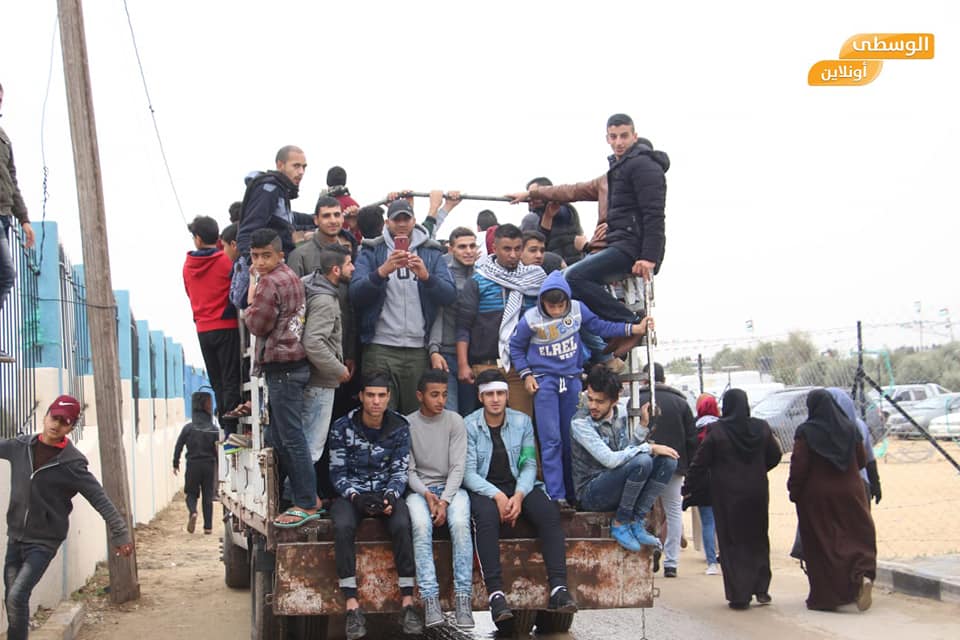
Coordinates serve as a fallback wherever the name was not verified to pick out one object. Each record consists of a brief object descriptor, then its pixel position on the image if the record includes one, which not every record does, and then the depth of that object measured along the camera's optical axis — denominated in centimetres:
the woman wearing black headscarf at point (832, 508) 834
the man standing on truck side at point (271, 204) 694
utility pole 945
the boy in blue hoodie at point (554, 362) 673
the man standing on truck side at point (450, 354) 715
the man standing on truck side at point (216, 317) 761
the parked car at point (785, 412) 2469
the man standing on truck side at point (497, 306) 720
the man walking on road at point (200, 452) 1416
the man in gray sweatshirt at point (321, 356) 616
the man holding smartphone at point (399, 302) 694
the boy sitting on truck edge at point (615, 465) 623
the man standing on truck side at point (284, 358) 601
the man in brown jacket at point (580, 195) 735
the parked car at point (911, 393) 3098
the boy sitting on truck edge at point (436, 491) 581
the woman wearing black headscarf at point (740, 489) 846
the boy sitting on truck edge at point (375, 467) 585
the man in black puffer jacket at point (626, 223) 684
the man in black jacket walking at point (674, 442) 1014
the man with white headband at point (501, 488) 595
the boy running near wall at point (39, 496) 657
